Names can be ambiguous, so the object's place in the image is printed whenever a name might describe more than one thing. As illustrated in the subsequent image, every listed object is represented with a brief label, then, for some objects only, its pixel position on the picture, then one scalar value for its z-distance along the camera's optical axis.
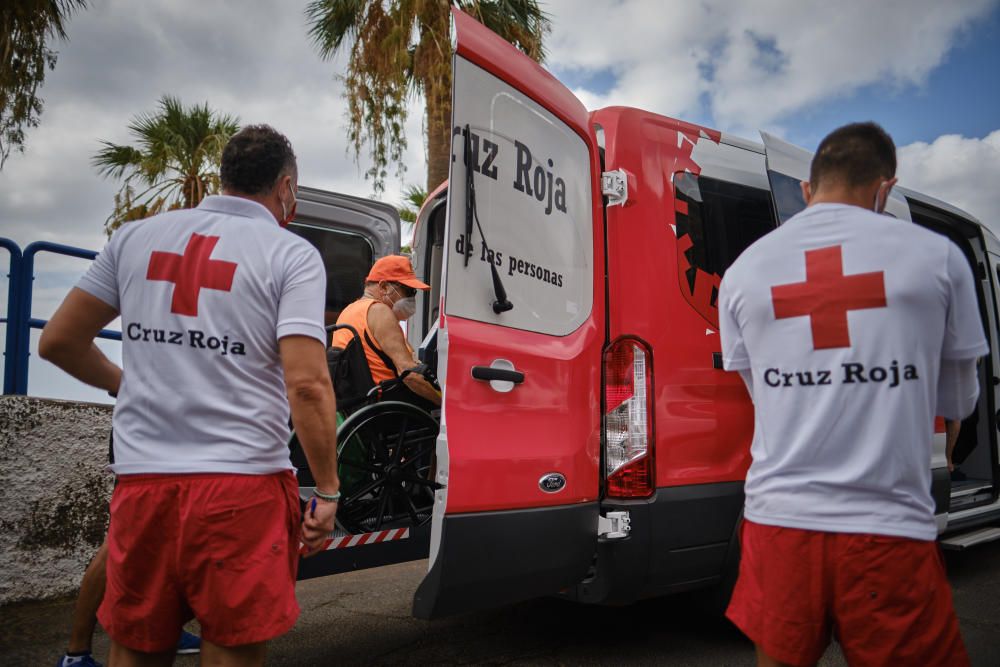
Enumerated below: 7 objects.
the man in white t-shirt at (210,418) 1.60
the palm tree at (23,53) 7.72
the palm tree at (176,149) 12.20
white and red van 2.45
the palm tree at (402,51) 10.78
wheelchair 3.33
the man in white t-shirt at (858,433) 1.51
